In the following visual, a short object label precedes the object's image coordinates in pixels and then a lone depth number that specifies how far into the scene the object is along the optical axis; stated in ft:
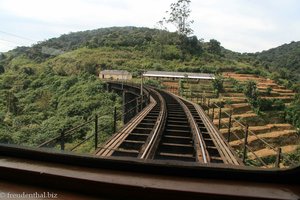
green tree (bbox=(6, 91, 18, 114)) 135.70
